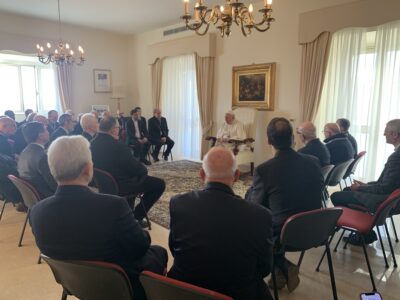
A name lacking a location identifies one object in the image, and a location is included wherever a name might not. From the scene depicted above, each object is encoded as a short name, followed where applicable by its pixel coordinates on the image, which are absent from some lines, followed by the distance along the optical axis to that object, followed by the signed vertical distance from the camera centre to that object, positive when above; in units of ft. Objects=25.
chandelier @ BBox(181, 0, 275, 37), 8.63 +2.62
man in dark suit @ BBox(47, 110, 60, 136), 18.04 -1.10
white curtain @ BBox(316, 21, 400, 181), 13.85 +0.85
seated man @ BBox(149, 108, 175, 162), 22.66 -2.41
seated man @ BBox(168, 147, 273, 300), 4.22 -1.92
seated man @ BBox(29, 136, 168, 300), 4.44 -1.74
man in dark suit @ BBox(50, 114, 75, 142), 14.92 -1.27
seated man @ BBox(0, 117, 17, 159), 12.78 -1.39
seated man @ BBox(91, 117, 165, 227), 9.96 -1.98
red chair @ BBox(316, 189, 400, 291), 6.84 -2.94
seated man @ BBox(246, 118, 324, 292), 6.42 -1.69
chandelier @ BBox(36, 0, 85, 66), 16.11 +2.43
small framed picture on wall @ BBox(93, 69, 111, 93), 26.50 +1.84
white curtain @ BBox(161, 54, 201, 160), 23.40 -0.20
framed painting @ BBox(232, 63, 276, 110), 18.56 +1.03
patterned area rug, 12.47 -4.42
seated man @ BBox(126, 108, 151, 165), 21.84 -2.57
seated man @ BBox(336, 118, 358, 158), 13.31 -0.98
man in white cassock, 19.01 -1.81
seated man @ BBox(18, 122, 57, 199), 9.25 -1.89
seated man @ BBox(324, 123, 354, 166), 11.37 -1.76
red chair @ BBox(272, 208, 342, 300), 5.88 -2.56
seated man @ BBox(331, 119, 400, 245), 7.75 -2.37
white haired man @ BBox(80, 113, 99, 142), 12.72 -0.99
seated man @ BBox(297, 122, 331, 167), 10.04 -1.44
